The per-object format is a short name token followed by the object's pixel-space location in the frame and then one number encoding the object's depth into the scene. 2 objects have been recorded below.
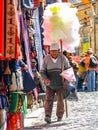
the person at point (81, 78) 19.56
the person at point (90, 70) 18.80
